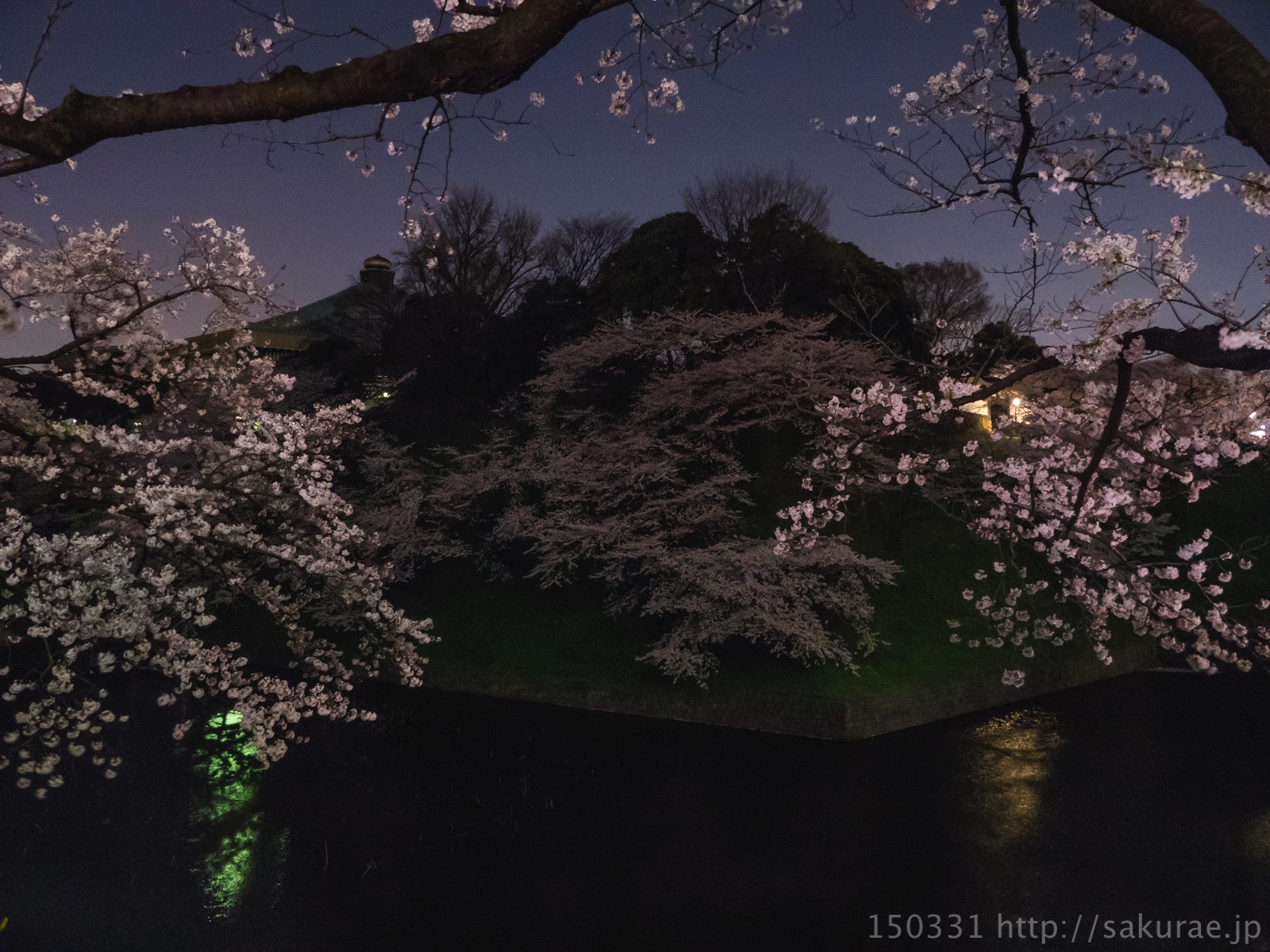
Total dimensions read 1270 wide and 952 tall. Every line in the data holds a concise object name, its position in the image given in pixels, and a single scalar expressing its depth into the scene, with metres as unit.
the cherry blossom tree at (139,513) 6.82
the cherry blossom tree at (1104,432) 4.73
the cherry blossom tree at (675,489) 15.65
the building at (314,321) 43.25
